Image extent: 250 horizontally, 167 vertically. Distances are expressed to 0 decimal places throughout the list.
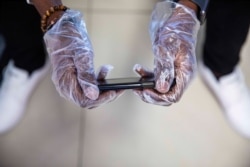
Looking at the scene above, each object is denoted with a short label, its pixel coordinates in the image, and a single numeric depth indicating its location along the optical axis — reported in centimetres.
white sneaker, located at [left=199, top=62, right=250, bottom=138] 82
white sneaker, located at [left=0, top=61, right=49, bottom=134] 78
